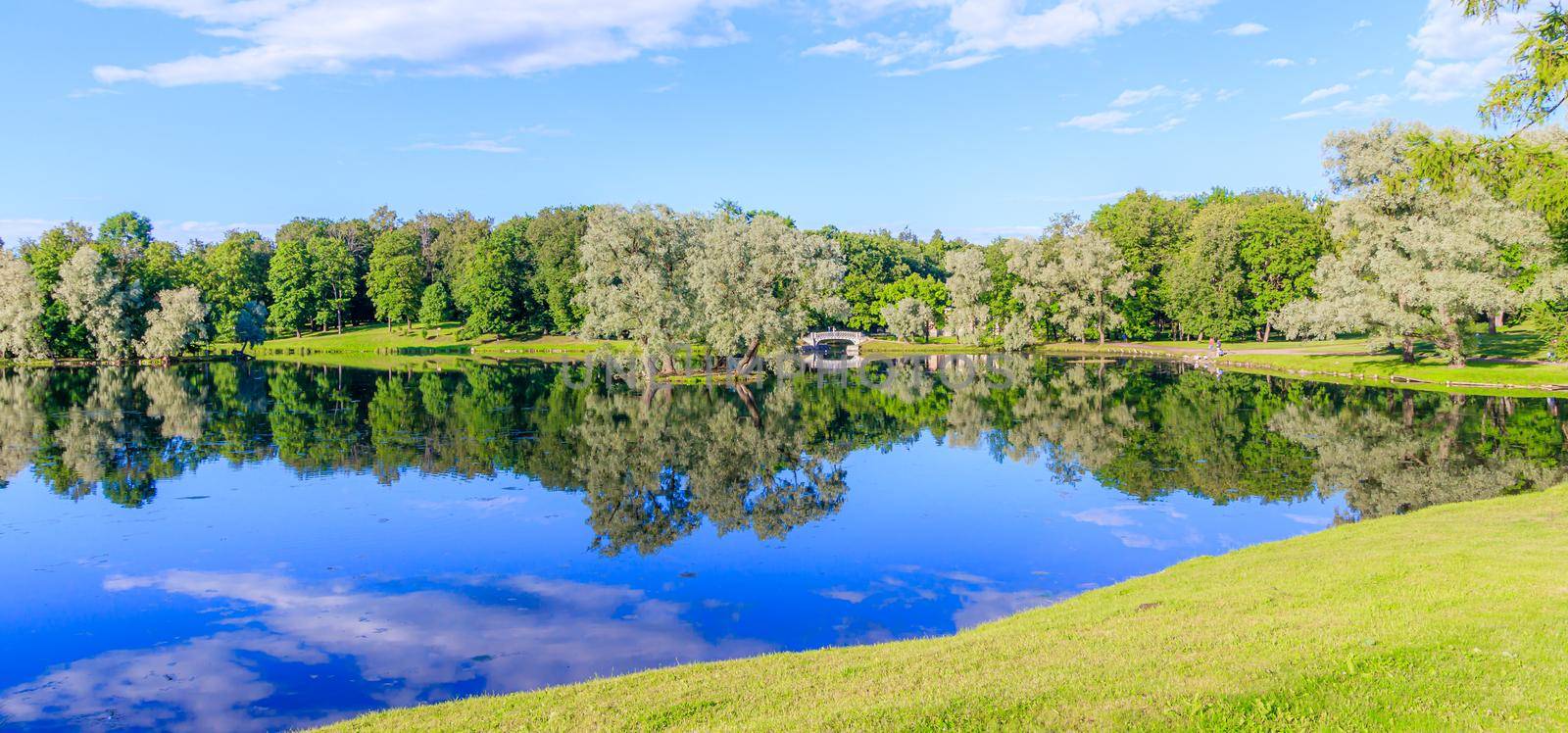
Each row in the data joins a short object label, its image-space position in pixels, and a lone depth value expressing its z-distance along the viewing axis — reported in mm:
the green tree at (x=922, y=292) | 99062
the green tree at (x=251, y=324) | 91812
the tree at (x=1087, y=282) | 84562
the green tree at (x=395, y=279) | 104812
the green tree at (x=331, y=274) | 106625
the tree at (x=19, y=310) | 76812
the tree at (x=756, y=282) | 56062
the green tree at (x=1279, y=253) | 77562
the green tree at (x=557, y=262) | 97125
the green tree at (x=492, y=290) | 98500
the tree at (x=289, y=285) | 103125
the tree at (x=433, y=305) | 102606
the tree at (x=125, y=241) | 85812
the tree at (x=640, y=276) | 55938
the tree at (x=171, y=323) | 79688
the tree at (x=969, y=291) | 89562
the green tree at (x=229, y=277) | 95188
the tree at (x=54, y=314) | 78812
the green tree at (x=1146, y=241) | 89438
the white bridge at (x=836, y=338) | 93306
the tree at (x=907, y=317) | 94750
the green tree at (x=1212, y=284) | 78938
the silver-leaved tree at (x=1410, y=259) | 45750
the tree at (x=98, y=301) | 77438
